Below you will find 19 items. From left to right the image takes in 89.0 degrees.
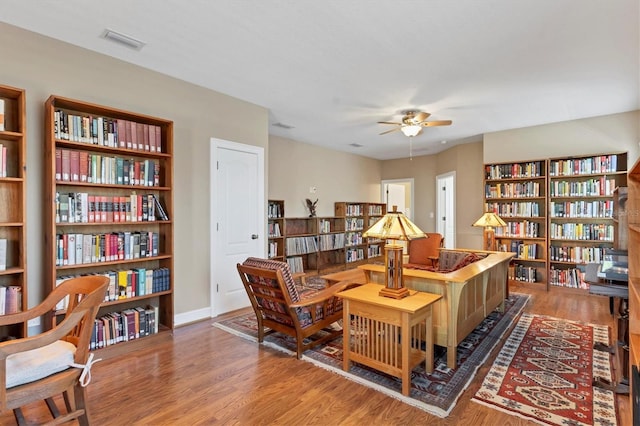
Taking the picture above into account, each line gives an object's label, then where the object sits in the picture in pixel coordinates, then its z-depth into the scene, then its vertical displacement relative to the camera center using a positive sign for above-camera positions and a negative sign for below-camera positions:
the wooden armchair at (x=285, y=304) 2.75 -0.84
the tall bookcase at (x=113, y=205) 2.69 +0.05
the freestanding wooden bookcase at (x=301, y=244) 5.99 -0.61
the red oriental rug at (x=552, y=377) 2.06 -1.27
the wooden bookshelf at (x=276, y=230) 5.61 -0.33
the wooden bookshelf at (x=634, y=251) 1.86 -0.25
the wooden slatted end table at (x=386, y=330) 2.25 -0.89
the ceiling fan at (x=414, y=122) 4.22 +1.20
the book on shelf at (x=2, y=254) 2.40 -0.32
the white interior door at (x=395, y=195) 9.16 +0.47
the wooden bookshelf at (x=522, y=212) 5.36 -0.01
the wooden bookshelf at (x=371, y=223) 7.87 -0.38
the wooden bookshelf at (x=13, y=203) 2.42 +0.06
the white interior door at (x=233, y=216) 3.97 -0.06
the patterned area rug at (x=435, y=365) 2.22 -1.27
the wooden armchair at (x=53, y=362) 1.51 -0.78
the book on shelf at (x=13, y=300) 2.42 -0.67
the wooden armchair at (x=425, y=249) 4.75 -0.56
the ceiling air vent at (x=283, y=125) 5.38 +1.44
